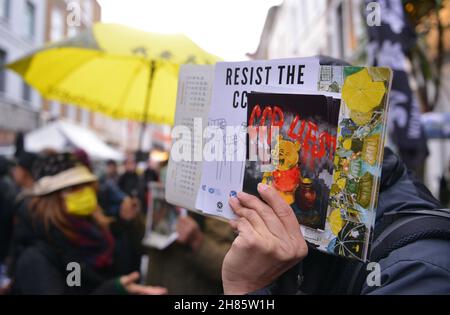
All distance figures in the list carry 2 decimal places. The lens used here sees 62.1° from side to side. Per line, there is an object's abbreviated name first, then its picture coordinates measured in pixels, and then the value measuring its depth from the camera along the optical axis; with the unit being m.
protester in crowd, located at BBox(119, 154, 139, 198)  5.12
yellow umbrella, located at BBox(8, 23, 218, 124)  2.69
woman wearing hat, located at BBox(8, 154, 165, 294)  1.92
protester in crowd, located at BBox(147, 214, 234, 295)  2.16
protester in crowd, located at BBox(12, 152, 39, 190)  3.96
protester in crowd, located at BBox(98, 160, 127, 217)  3.68
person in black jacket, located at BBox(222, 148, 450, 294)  0.83
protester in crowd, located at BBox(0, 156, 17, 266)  3.71
